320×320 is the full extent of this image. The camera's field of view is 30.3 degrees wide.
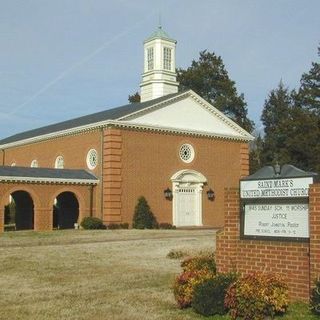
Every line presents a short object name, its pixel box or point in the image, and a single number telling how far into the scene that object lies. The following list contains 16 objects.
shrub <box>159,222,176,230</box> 36.72
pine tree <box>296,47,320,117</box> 54.84
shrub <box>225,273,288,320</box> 7.97
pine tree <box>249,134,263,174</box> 62.03
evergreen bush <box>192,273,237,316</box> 8.60
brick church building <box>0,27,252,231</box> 35.31
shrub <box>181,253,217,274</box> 9.80
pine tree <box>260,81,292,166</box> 54.56
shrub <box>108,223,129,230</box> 34.66
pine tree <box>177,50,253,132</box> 68.81
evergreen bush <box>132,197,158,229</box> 35.31
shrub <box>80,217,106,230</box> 34.22
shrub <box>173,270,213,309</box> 9.15
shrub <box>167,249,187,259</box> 17.00
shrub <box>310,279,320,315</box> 8.04
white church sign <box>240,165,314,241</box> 8.86
